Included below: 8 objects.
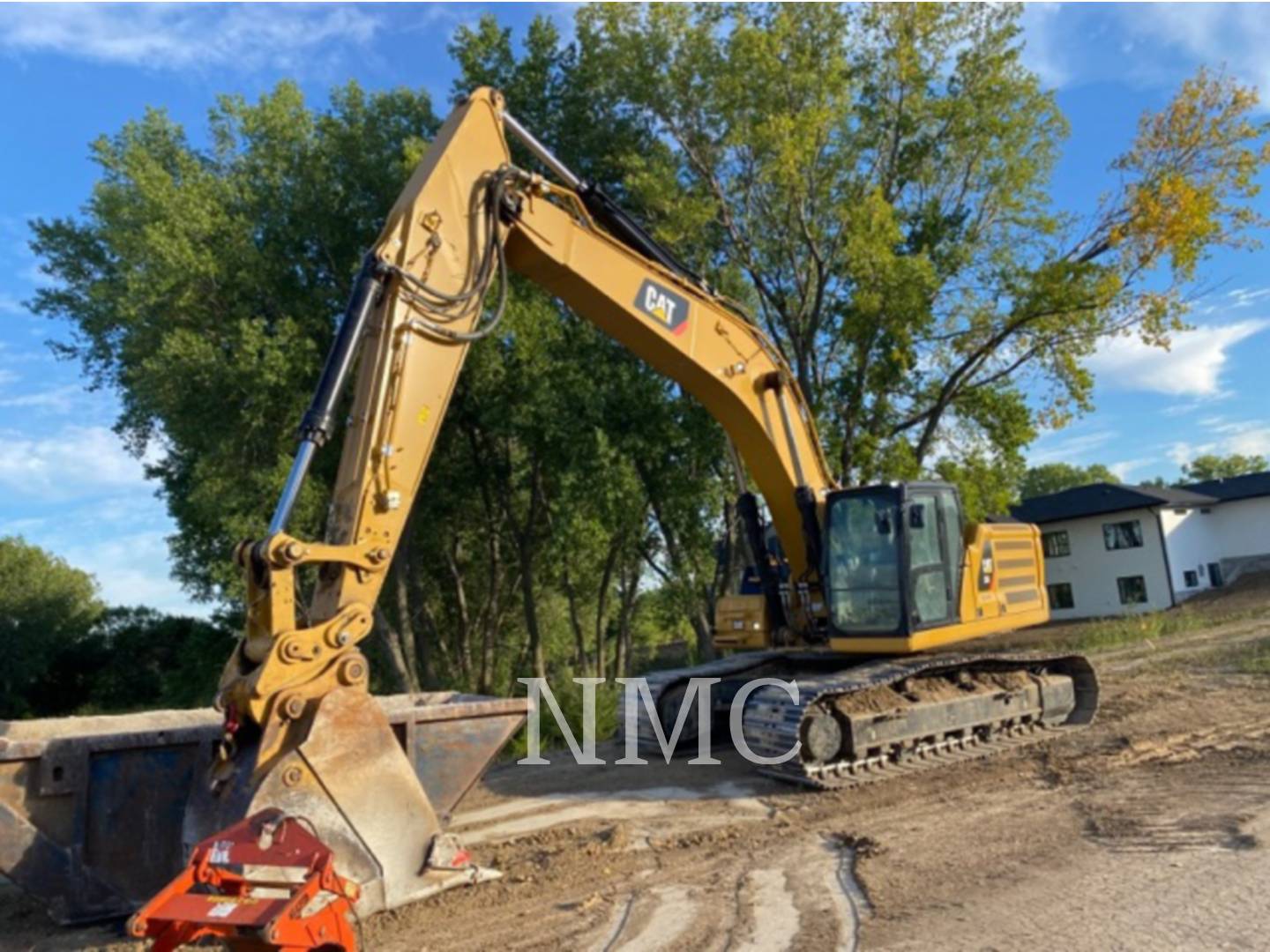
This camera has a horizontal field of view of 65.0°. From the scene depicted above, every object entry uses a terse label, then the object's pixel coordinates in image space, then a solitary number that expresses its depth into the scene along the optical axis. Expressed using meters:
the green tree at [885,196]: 17.36
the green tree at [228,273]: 15.27
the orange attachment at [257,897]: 3.54
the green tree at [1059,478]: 80.00
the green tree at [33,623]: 27.77
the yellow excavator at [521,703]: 4.85
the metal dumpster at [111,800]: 5.11
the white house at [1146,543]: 33.16
